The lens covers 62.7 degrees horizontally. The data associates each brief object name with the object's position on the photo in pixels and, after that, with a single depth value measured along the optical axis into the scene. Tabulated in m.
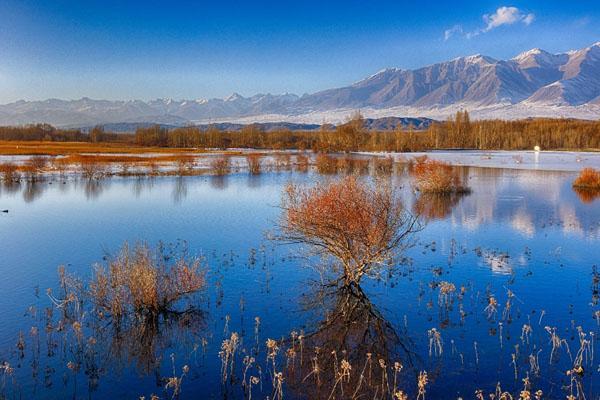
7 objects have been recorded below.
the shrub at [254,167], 56.19
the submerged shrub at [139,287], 12.80
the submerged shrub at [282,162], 61.84
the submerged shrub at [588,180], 40.75
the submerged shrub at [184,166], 54.41
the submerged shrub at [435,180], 37.41
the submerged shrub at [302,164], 60.62
